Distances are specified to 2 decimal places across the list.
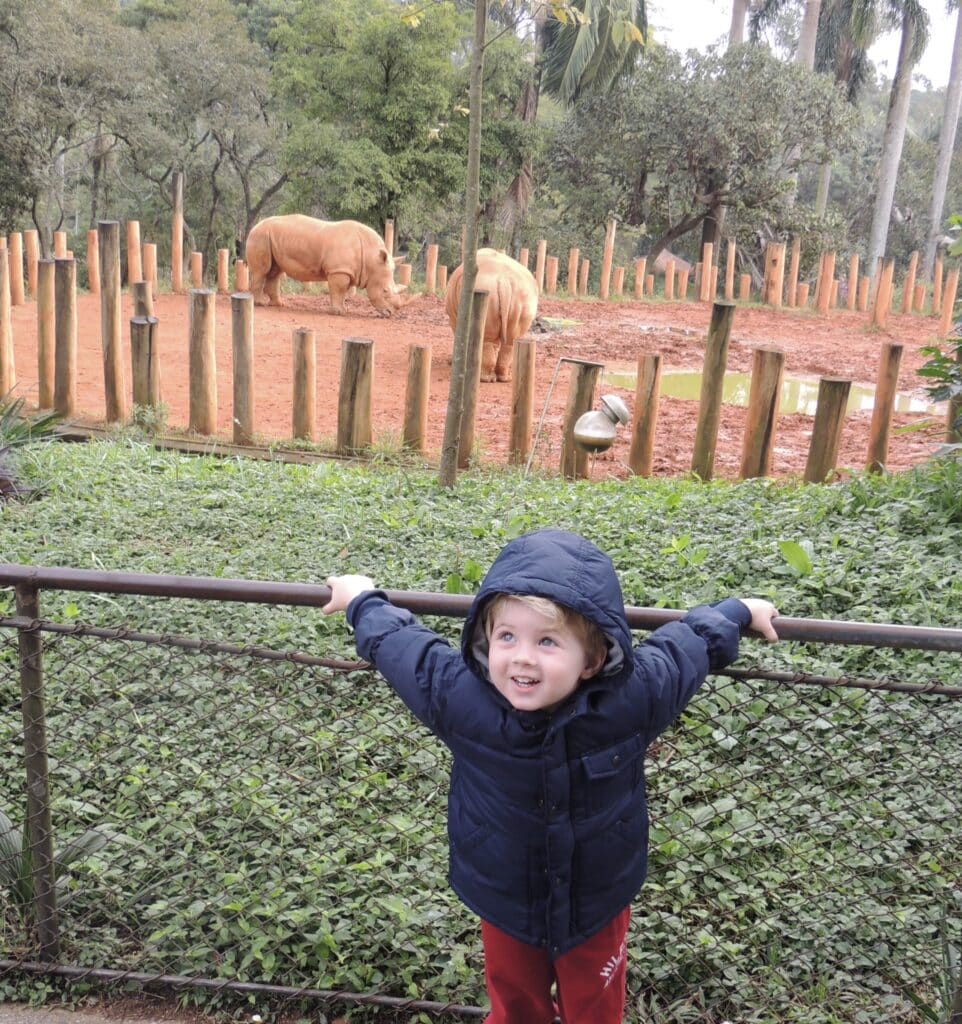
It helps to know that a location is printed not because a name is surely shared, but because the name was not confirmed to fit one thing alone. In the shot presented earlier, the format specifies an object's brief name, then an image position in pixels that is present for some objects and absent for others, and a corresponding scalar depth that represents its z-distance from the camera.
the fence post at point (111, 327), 8.66
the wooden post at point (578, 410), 7.77
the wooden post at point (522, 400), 8.15
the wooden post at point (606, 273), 18.47
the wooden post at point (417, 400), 8.04
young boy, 1.90
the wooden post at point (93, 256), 14.00
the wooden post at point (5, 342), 9.38
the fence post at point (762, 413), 7.51
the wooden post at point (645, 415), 7.91
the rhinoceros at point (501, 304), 11.49
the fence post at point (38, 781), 2.49
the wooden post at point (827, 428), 7.37
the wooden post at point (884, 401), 7.84
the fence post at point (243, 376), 8.38
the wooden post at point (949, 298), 18.54
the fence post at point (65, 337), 8.71
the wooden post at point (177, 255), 15.62
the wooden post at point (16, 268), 13.24
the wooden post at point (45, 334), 9.07
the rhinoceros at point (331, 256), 15.45
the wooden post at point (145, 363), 8.53
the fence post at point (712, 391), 7.68
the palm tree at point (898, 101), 25.84
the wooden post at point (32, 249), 13.64
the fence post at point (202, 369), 8.41
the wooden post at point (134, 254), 13.63
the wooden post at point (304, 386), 8.35
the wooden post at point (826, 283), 19.45
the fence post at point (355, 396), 8.02
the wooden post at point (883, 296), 17.92
